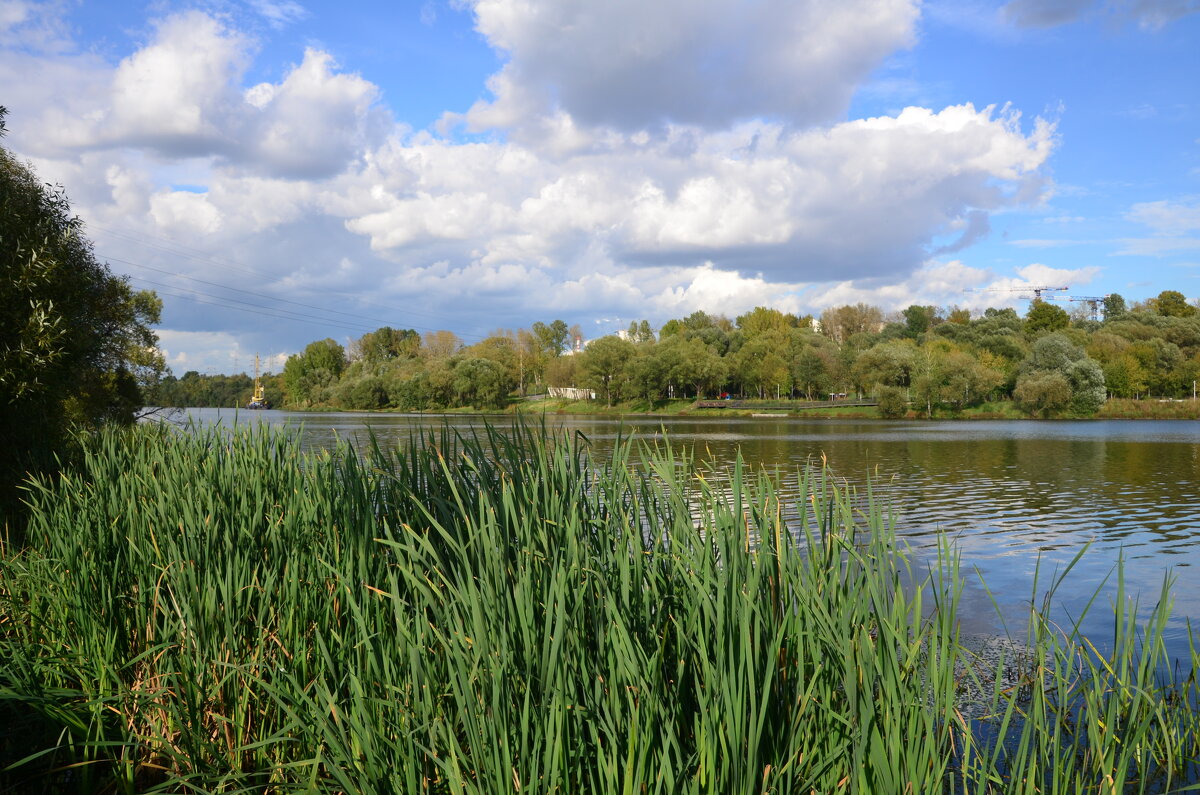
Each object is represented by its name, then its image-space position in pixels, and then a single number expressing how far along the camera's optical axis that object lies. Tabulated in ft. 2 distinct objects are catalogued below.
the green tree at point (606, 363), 284.41
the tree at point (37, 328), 33.65
